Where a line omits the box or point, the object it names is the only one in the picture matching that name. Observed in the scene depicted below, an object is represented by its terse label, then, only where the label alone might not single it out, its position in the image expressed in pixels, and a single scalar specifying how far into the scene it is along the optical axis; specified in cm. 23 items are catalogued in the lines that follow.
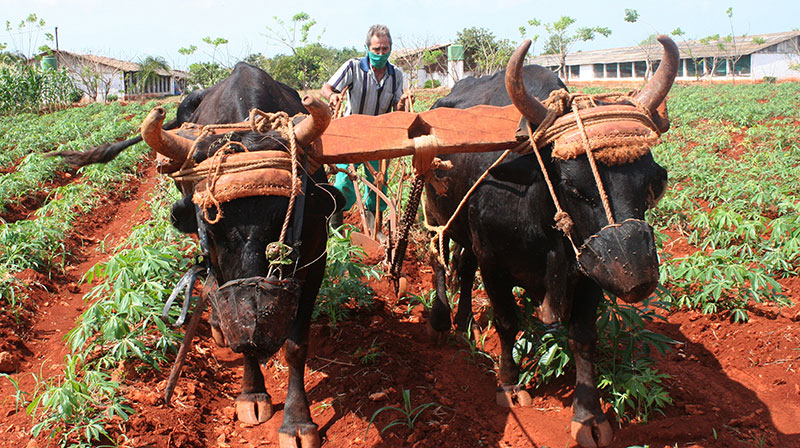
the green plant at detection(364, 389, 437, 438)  318
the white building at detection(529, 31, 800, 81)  5056
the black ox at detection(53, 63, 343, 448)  247
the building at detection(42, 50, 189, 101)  4619
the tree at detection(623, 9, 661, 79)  4693
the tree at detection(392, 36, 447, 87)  3738
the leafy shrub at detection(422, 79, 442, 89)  4702
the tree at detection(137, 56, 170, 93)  4730
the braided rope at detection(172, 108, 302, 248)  254
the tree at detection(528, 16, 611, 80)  4980
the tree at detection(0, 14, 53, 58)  4194
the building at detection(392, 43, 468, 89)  3778
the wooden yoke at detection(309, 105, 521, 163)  285
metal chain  356
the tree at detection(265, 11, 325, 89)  3544
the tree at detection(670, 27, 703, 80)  5089
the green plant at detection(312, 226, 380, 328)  442
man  494
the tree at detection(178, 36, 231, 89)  3994
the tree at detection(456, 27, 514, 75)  3590
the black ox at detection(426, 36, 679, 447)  259
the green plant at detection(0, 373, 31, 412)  326
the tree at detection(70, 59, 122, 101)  4258
